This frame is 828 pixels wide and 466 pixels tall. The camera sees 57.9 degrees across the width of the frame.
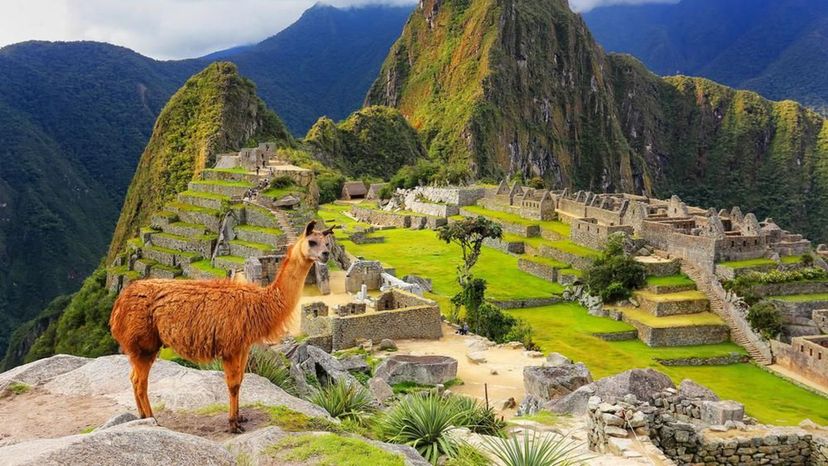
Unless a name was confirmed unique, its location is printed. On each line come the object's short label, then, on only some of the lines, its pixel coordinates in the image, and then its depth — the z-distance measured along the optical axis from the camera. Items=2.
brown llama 6.76
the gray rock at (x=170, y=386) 7.68
